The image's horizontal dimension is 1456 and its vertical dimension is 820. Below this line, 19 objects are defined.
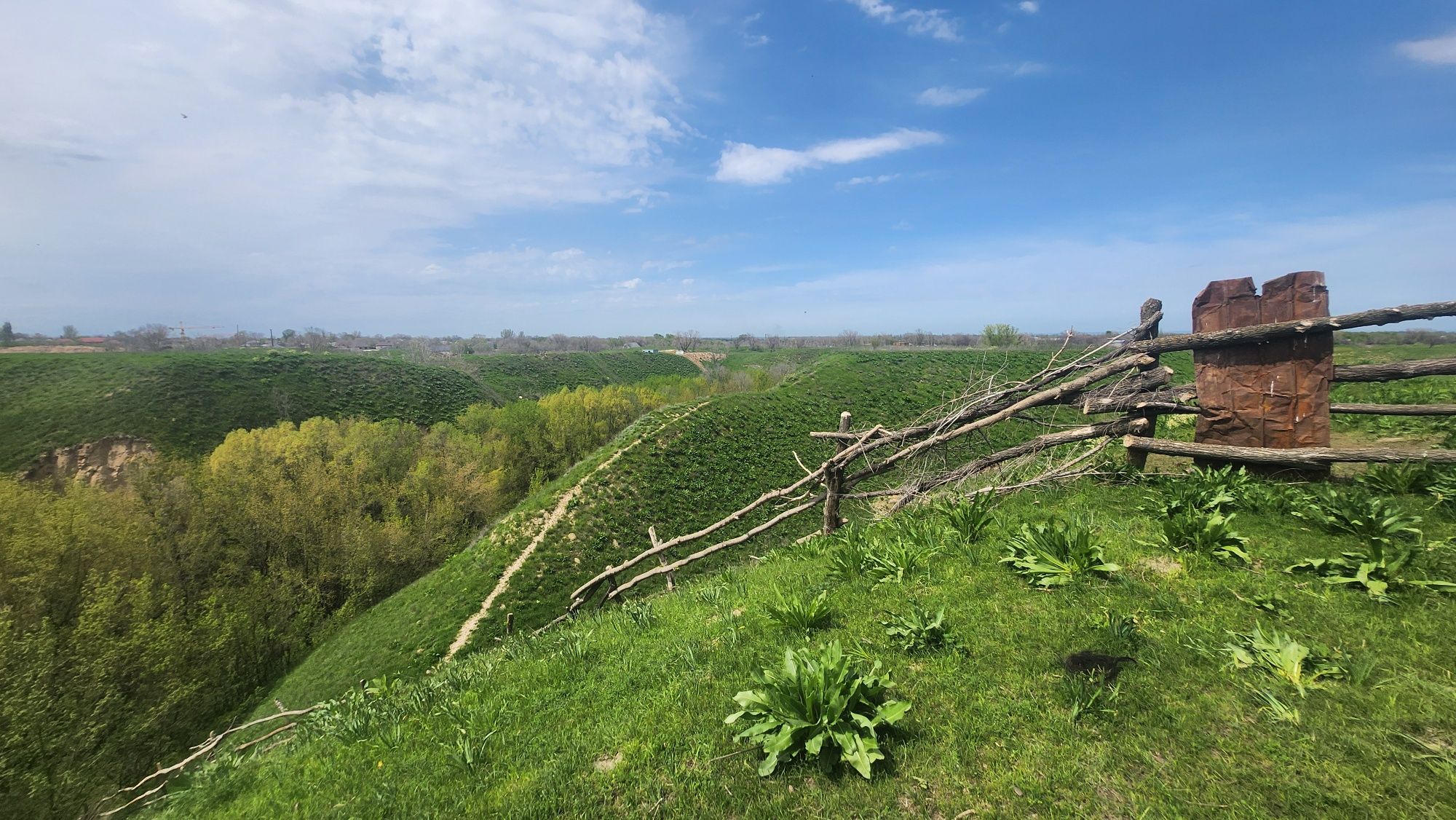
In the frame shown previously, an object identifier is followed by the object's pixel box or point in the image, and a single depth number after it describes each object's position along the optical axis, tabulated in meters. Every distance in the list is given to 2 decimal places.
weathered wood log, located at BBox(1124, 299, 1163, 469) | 6.69
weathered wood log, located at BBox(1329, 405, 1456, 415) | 5.92
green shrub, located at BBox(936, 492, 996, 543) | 5.81
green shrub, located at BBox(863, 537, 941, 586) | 5.35
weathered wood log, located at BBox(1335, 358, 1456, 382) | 5.37
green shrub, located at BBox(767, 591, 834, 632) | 4.61
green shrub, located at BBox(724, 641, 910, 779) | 2.99
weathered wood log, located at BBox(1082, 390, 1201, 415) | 6.58
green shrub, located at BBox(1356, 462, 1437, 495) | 5.12
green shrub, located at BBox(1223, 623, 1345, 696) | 2.95
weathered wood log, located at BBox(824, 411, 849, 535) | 8.18
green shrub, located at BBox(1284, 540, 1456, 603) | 3.54
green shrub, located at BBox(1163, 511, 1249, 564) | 4.35
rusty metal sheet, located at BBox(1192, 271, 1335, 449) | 5.88
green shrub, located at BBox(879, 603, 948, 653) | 4.03
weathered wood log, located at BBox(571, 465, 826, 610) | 8.07
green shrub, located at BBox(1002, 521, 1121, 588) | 4.50
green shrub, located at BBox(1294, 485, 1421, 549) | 4.12
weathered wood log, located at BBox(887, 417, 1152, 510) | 6.79
